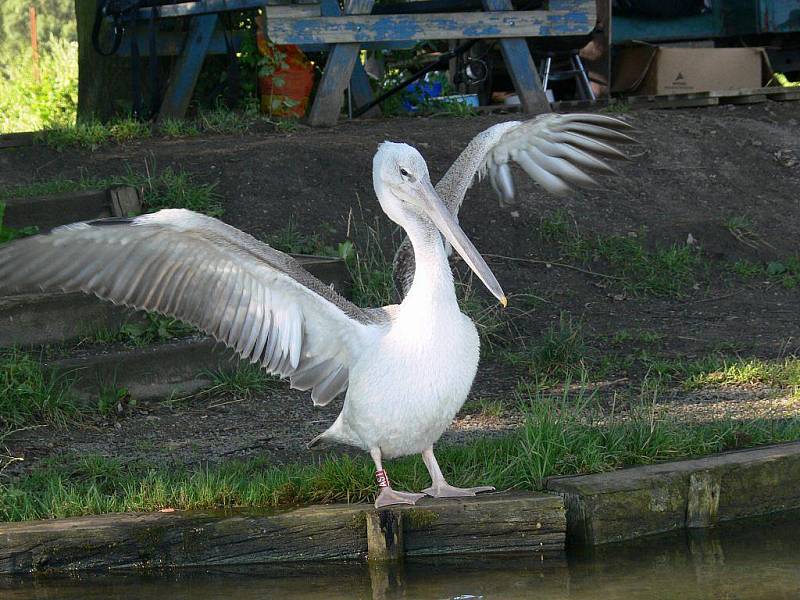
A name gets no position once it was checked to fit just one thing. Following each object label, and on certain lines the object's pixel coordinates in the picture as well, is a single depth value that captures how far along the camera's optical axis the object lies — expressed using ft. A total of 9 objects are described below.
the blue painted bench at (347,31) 55.77
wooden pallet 64.64
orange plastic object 60.13
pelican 27.17
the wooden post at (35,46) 90.79
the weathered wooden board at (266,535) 25.72
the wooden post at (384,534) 25.75
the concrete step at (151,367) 37.35
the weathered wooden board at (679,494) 26.61
